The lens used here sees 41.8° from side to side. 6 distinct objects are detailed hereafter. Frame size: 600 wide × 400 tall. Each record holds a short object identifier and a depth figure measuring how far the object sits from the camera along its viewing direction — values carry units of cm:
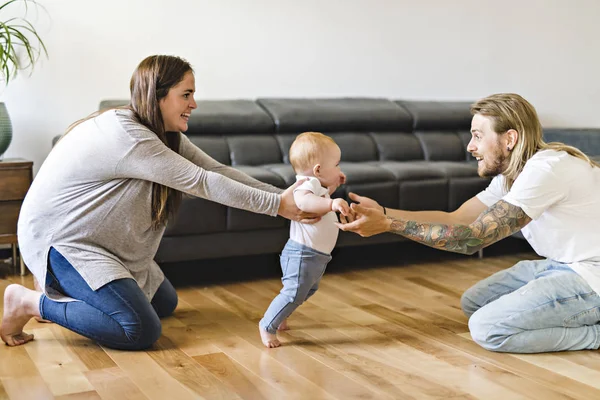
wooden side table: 392
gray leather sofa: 379
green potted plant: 406
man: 271
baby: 277
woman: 275
